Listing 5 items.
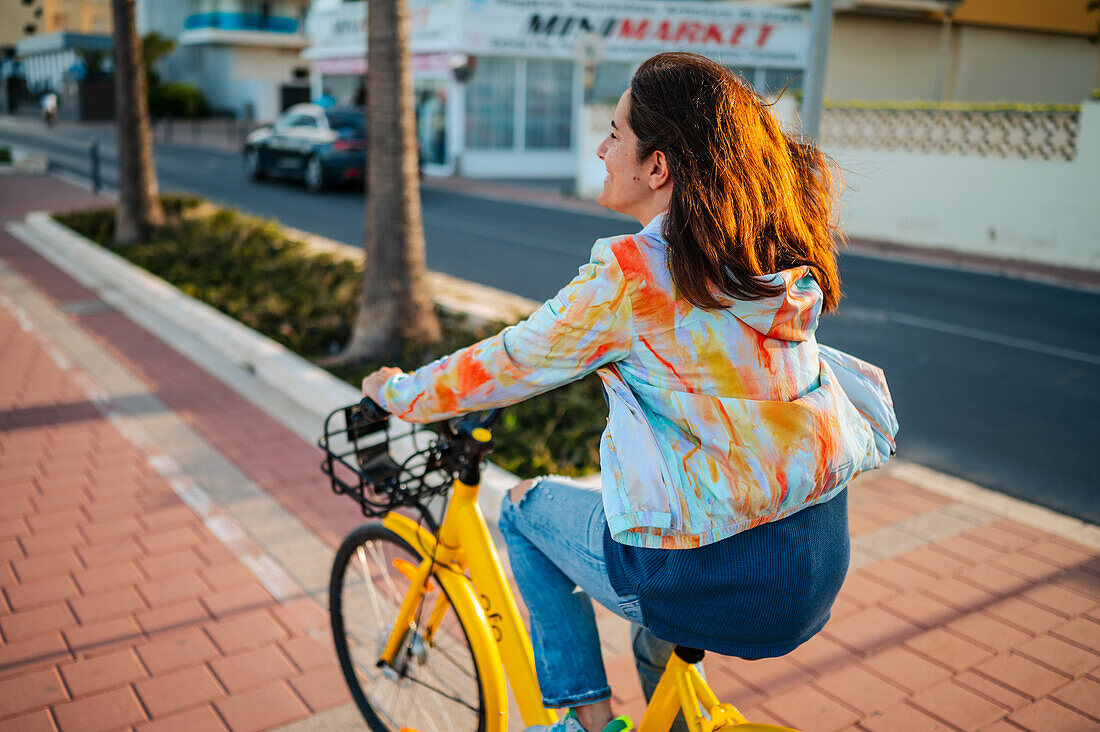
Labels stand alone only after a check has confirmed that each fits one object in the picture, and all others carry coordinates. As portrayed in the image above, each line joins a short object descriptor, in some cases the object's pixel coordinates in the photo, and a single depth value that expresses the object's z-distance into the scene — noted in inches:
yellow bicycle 84.0
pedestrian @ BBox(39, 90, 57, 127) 1643.7
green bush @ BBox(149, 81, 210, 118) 1758.1
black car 755.4
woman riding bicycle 66.4
